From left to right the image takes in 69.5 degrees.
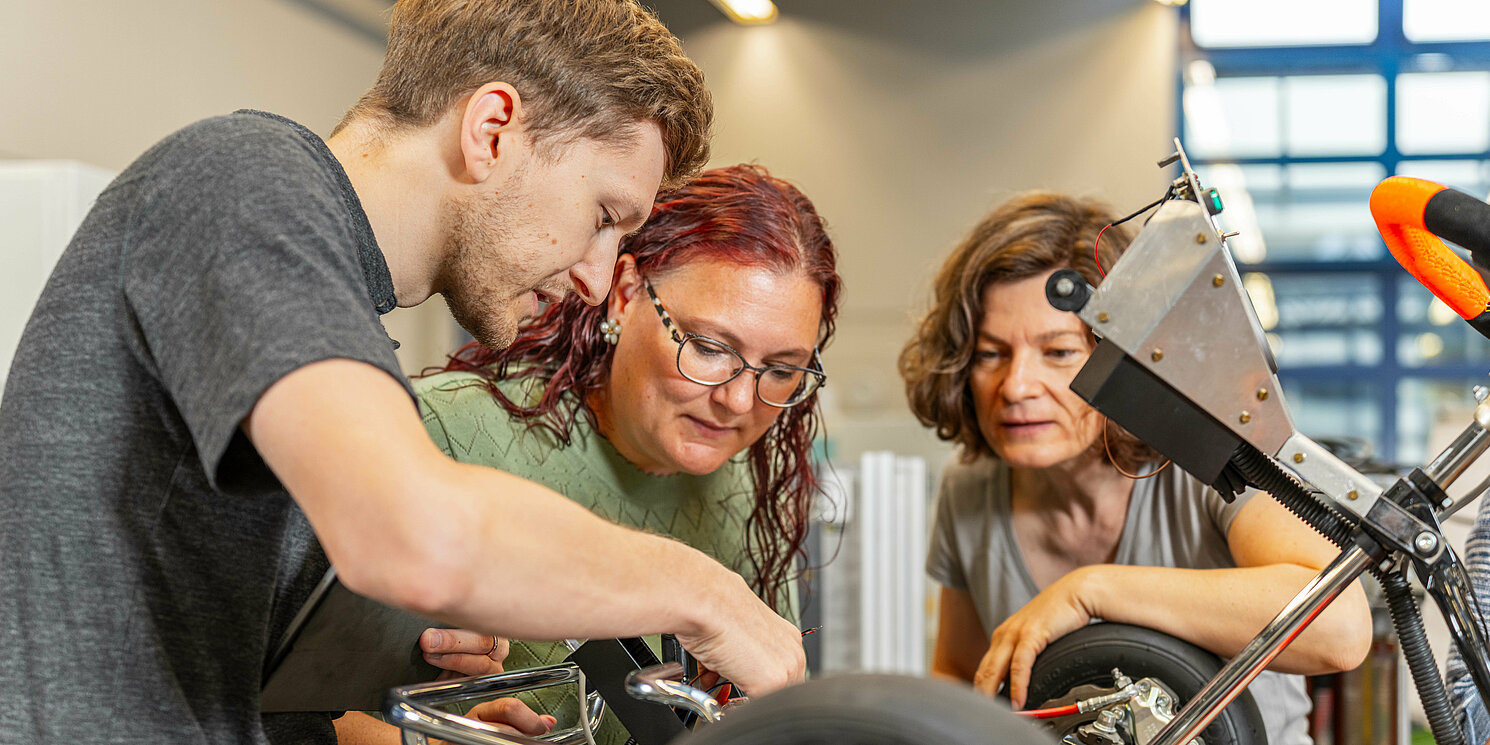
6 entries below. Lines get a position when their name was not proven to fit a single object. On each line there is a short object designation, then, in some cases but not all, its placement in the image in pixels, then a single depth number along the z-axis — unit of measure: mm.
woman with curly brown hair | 1073
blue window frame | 5191
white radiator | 3158
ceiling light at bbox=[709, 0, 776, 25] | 5211
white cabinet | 2041
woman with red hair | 1189
